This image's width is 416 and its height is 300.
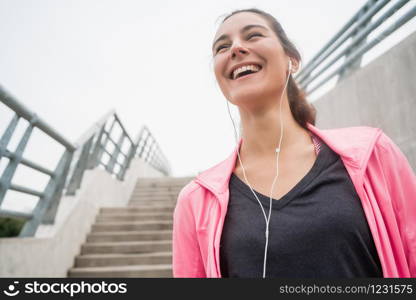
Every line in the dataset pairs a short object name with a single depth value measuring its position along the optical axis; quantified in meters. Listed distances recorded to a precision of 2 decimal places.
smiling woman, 0.82
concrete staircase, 3.23
